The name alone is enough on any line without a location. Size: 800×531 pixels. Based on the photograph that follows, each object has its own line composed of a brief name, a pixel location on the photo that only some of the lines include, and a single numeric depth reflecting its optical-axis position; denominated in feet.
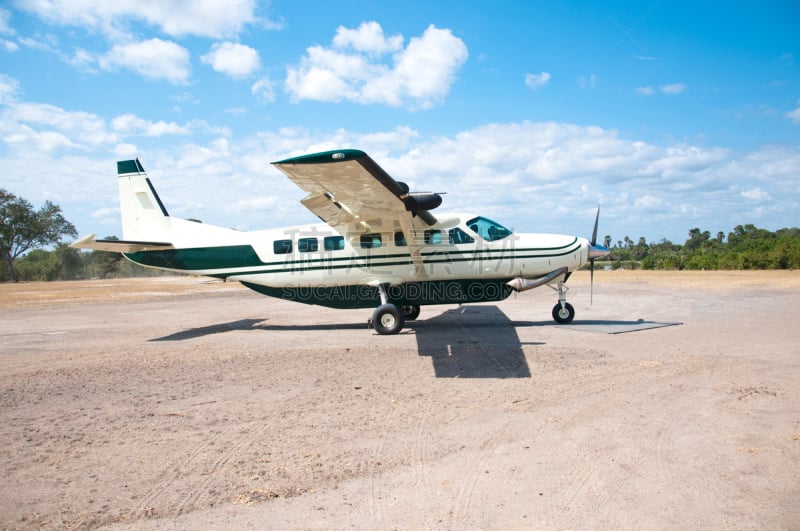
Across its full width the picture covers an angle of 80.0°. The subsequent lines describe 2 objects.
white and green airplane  38.96
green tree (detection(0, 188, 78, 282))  204.74
